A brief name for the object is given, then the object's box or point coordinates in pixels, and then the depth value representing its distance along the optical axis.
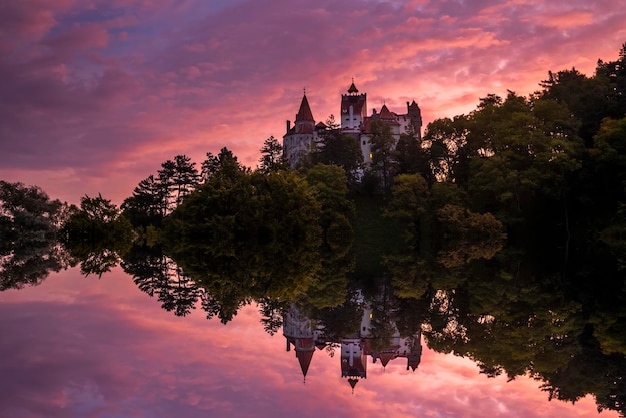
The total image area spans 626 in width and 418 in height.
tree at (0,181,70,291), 45.19
